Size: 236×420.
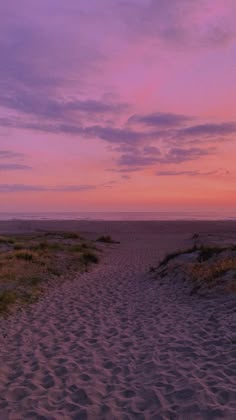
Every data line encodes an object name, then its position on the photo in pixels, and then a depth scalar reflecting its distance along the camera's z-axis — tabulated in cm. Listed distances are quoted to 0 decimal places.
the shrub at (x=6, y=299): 1058
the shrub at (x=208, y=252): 1695
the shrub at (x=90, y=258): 2209
